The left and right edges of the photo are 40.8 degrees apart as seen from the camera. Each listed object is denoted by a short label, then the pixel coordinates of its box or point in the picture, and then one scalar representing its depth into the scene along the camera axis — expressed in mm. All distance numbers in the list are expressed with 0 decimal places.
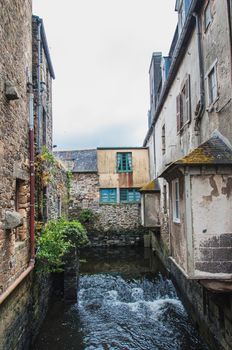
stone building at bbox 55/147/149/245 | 22859
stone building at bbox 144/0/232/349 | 5730
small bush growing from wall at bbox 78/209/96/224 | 22719
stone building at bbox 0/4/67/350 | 5656
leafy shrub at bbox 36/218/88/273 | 8031
